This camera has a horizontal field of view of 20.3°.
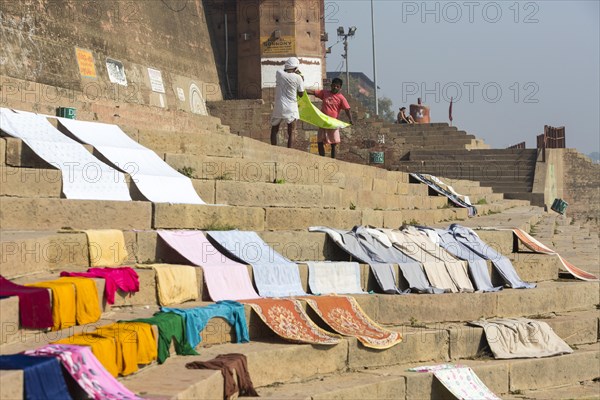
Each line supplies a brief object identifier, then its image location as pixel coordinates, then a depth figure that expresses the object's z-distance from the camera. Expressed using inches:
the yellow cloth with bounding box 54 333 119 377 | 379.2
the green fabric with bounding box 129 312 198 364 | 434.7
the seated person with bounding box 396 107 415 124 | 1827.9
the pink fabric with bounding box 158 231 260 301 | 538.3
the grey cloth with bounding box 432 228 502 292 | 682.3
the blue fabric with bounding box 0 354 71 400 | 329.4
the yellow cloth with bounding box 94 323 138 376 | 396.2
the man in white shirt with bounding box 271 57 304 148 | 961.8
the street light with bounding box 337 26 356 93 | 2216.4
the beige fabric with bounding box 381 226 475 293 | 660.3
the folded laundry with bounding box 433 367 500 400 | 530.7
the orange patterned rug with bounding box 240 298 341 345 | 508.6
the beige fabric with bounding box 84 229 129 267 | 504.3
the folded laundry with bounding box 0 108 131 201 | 585.2
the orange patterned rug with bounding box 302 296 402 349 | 540.2
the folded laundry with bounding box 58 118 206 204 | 629.7
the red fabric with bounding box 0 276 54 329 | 394.5
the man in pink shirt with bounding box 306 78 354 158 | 1064.2
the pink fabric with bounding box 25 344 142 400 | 352.4
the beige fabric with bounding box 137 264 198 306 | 498.6
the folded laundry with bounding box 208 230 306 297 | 568.0
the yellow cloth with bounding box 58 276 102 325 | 425.9
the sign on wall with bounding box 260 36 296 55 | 1583.8
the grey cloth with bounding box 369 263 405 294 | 628.8
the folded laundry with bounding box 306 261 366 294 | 600.5
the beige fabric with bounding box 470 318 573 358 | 600.0
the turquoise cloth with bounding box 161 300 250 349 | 466.1
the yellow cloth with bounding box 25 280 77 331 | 410.3
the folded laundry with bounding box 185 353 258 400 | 428.0
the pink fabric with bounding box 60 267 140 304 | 460.1
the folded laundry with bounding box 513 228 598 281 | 755.7
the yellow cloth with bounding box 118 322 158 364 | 411.5
